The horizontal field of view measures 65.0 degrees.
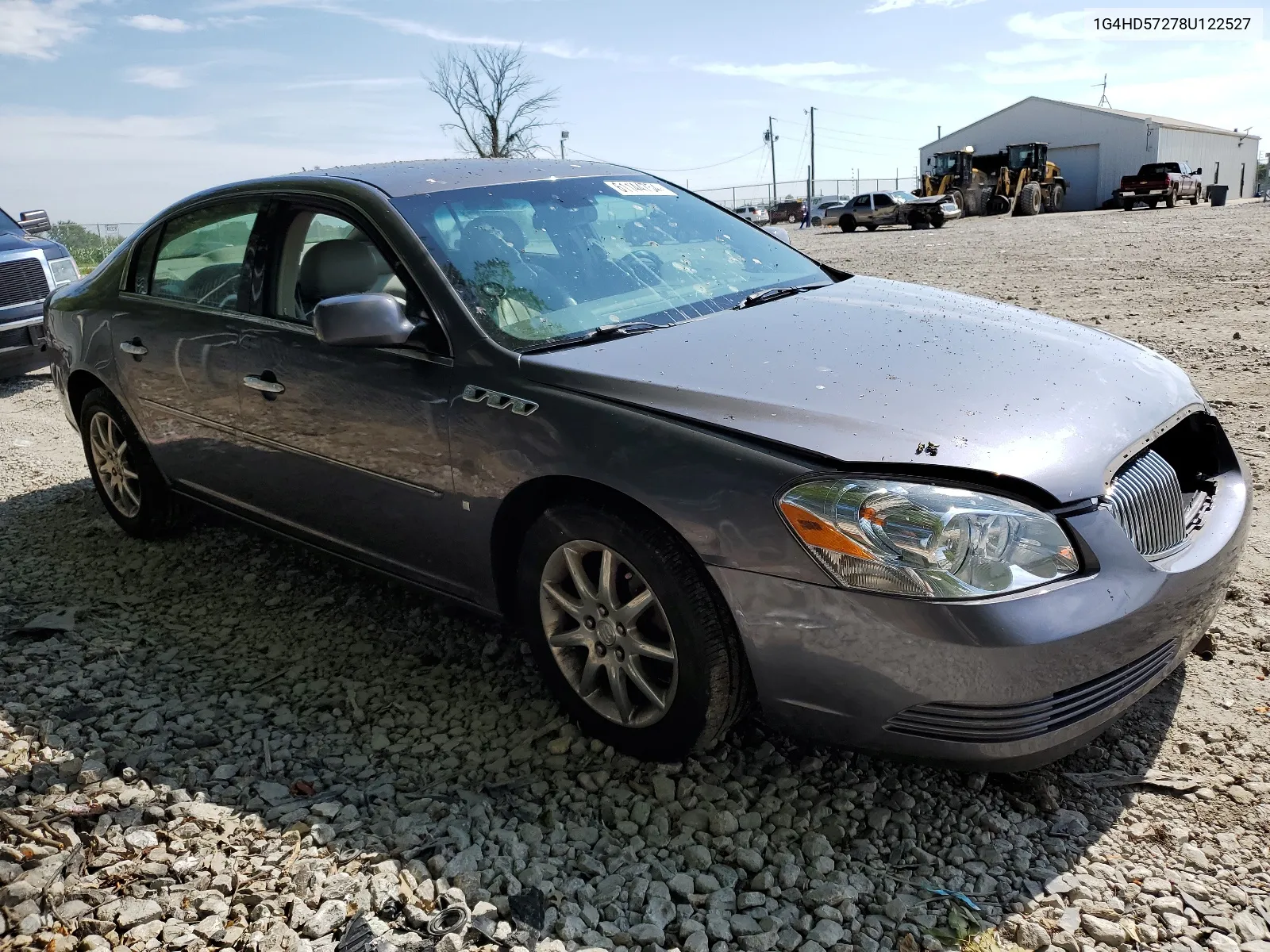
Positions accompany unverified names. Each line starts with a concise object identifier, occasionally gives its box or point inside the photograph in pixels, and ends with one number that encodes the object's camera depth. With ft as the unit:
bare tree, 124.16
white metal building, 163.73
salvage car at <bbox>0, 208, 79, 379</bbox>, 28.14
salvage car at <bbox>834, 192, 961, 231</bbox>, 100.63
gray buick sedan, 7.04
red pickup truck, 117.91
